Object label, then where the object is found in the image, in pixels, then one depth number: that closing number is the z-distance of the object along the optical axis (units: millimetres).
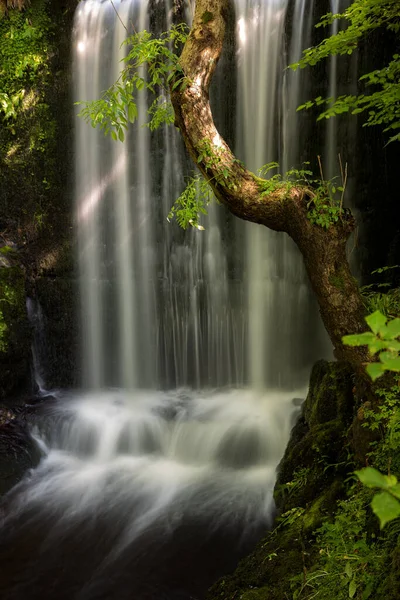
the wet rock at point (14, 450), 6086
